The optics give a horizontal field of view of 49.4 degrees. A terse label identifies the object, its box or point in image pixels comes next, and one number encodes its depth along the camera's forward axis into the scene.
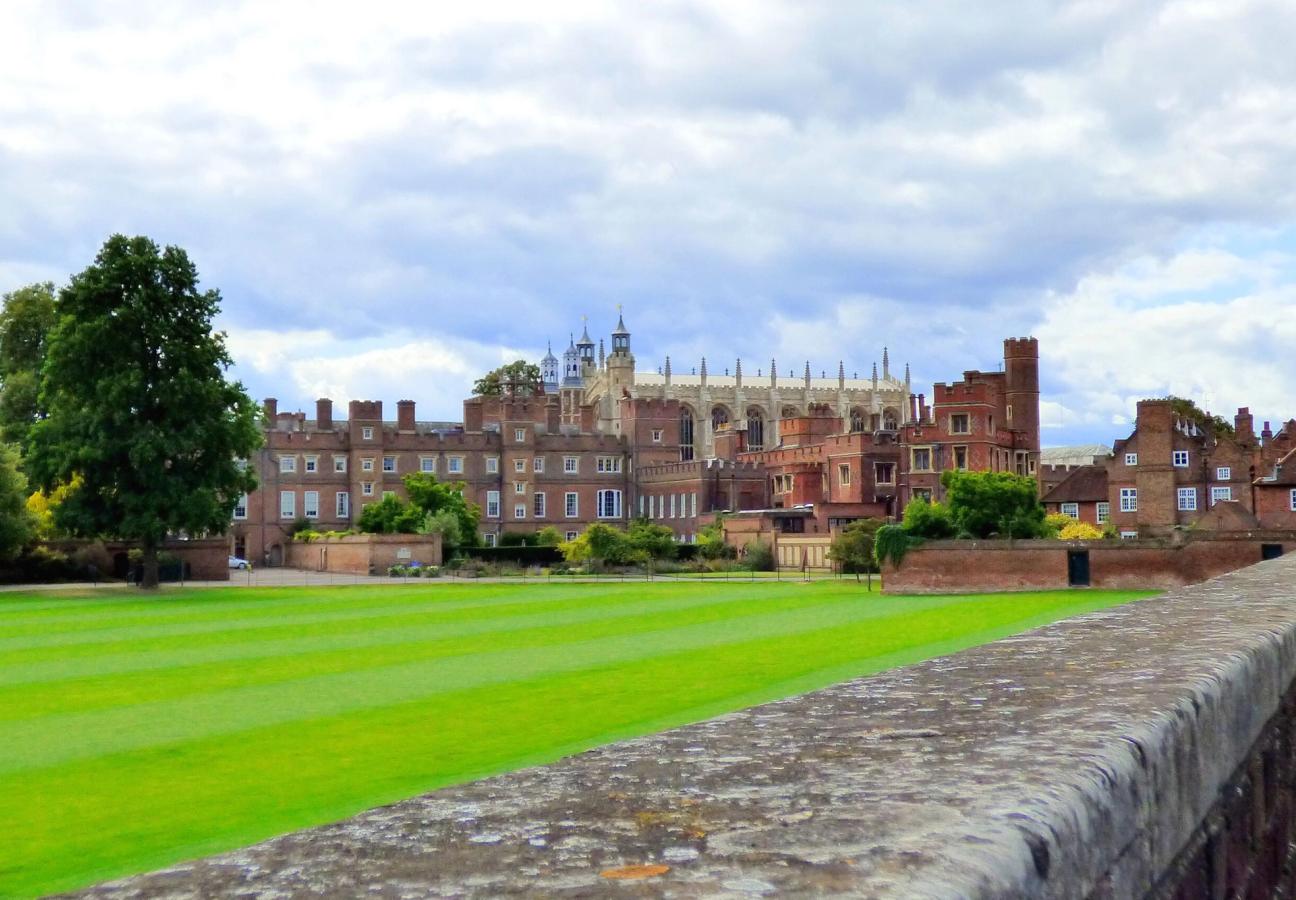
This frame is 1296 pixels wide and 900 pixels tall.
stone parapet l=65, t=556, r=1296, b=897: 2.40
